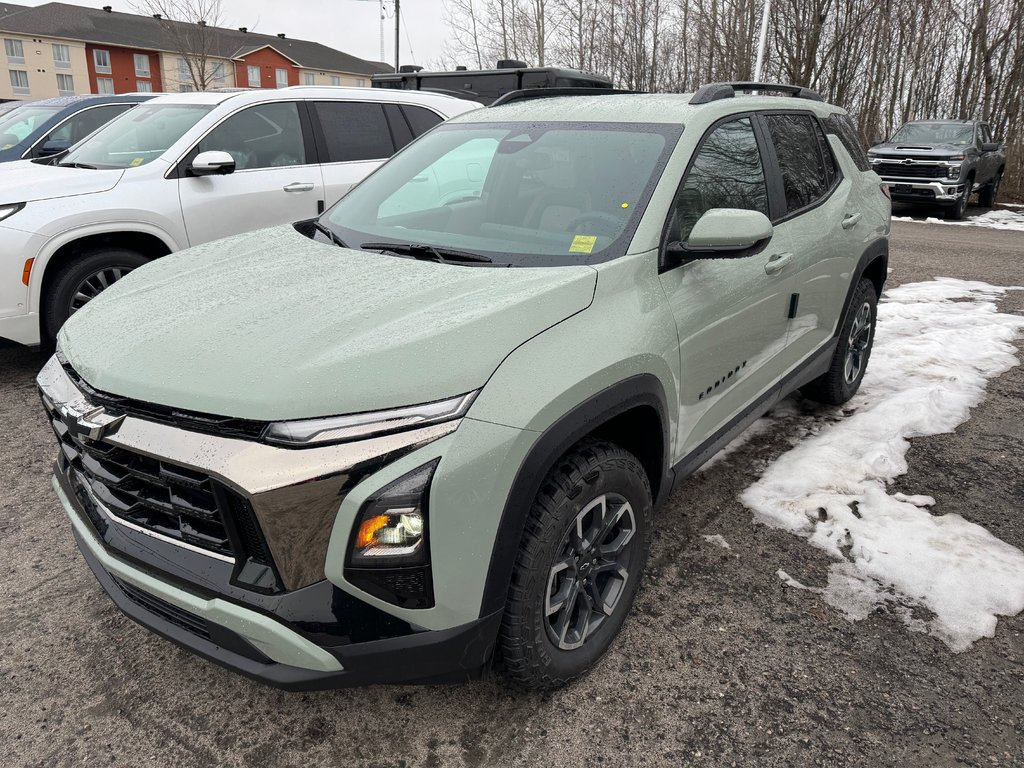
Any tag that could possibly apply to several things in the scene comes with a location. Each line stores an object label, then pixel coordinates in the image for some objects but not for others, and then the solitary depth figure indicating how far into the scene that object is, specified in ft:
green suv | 5.74
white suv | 15.33
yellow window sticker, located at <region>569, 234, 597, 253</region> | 8.25
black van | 34.24
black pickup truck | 47.96
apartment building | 191.93
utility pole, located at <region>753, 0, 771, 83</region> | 64.18
